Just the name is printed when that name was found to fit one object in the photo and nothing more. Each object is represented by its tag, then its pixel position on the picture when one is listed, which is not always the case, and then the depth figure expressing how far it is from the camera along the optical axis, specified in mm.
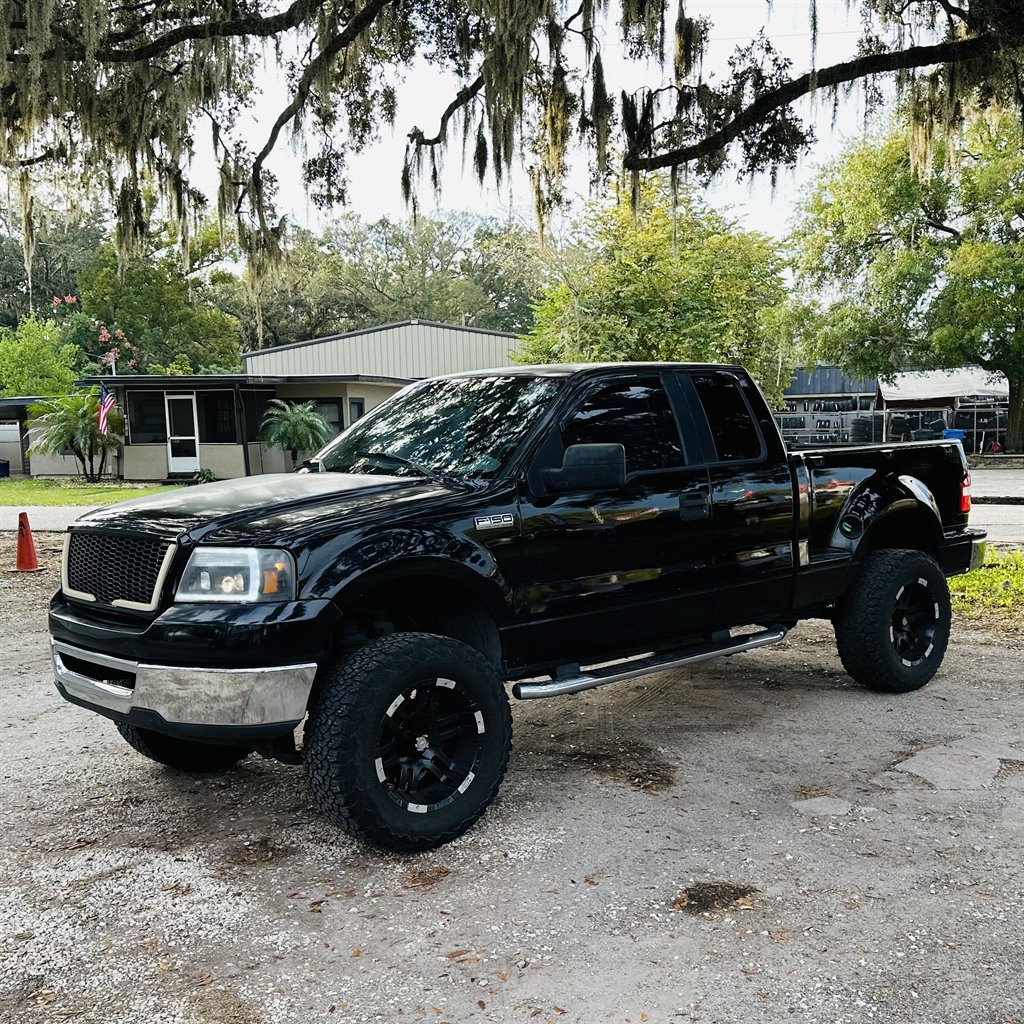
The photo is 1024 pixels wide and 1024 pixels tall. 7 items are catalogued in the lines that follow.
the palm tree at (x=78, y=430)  27328
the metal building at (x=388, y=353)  33469
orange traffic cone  12266
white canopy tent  36562
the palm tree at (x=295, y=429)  27078
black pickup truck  3861
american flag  26859
